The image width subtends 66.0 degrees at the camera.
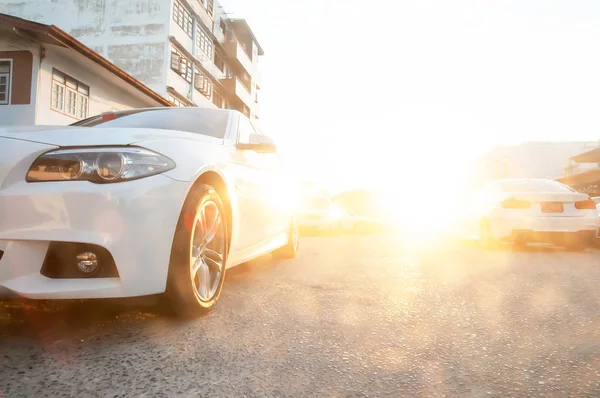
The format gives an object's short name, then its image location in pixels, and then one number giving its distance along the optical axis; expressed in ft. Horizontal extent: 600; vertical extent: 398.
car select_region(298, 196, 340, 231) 41.68
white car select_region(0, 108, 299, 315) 6.91
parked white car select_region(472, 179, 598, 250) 24.97
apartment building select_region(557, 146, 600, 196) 103.30
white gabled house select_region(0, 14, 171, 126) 43.70
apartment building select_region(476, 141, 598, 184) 179.22
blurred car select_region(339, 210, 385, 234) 45.44
